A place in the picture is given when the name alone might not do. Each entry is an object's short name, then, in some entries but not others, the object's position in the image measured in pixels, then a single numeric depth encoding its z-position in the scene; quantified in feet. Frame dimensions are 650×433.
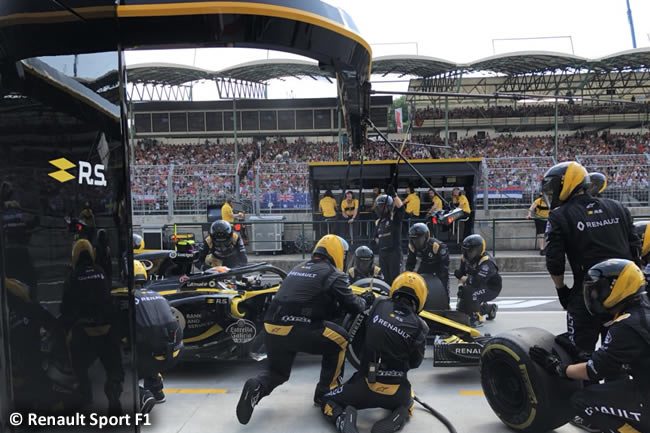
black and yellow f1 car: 15.87
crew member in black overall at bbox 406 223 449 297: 23.84
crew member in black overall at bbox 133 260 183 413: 12.96
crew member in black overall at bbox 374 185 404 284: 28.32
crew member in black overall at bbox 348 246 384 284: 23.12
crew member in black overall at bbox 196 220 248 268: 25.24
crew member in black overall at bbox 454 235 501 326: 22.81
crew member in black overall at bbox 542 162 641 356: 12.18
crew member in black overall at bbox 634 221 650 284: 15.81
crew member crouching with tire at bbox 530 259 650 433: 9.41
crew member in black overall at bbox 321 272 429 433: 12.34
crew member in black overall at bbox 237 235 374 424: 13.70
